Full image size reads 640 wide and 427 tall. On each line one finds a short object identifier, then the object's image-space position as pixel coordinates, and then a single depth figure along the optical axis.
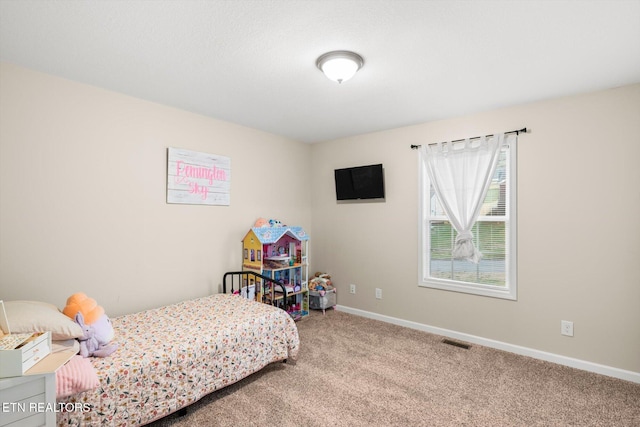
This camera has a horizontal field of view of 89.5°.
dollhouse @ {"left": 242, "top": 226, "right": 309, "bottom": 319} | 3.65
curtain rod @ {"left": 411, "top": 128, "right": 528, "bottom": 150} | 3.02
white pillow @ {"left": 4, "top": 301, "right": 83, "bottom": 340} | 1.73
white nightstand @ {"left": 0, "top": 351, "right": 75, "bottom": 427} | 1.35
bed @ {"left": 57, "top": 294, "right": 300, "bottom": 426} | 1.79
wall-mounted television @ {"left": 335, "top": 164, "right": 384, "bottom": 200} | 3.97
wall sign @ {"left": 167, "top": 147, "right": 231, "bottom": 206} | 3.17
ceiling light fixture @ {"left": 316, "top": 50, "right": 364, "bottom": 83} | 2.11
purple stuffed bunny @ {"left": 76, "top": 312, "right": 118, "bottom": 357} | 1.94
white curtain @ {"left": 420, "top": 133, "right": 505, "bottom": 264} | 3.22
